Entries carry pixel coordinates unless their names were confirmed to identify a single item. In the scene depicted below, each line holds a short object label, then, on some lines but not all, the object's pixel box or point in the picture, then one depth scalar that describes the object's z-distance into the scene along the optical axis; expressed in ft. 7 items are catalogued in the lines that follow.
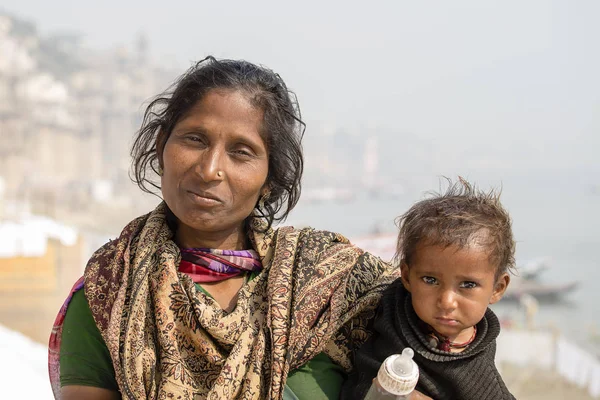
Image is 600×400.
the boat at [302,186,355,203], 135.13
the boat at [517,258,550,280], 83.21
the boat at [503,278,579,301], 80.33
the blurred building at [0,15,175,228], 99.66
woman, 5.71
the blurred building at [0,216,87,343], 39.91
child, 5.44
